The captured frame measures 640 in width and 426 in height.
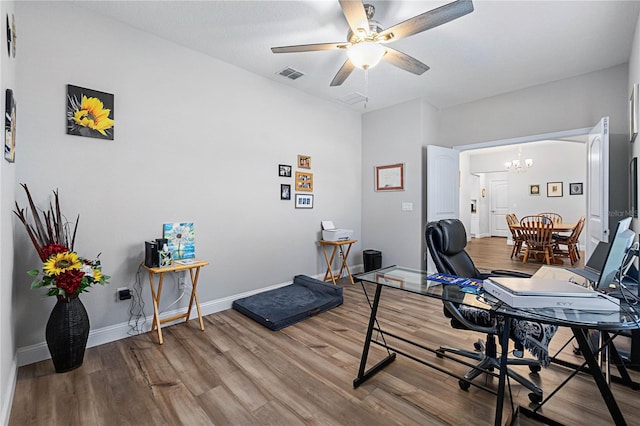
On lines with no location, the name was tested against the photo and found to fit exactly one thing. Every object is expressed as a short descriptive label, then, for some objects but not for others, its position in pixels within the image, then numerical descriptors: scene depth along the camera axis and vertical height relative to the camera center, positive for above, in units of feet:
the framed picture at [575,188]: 24.89 +1.79
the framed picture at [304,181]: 13.20 +1.37
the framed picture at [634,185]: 8.40 +0.71
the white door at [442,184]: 13.94 +1.31
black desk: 3.62 -1.49
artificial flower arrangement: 6.42 -1.10
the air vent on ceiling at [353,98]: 13.65 +5.57
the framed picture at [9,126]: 5.37 +1.73
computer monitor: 4.31 -0.69
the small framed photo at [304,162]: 13.26 +2.32
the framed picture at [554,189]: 26.00 +1.81
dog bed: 9.37 -3.46
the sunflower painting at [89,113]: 7.57 +2.73
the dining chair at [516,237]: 20.16 -2.07
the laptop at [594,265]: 6.23 -1.43
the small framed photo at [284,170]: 12.45 +1.79
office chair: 5.49 -1.69
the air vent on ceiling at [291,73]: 11.24 +5.60
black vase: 6.54 -2.86
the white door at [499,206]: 31.19 +0.32
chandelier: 26.87 +4.29
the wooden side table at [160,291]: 8.07 -2.44
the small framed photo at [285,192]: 12.57 +0.83
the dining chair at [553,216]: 25.23 -0.69
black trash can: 14.93 -2.68
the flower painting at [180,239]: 9.25 -0.93
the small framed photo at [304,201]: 13.26 +0.44
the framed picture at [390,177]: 14.82 +1.74
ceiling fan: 5.96 +4.27
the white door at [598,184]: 9.35 +0.84
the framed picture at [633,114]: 8.04 +2.87
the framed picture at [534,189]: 27.43 +1.90
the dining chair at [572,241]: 18.47 -2.20
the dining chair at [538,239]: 18.67 -2.07
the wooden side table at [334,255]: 13.64 -2.27
